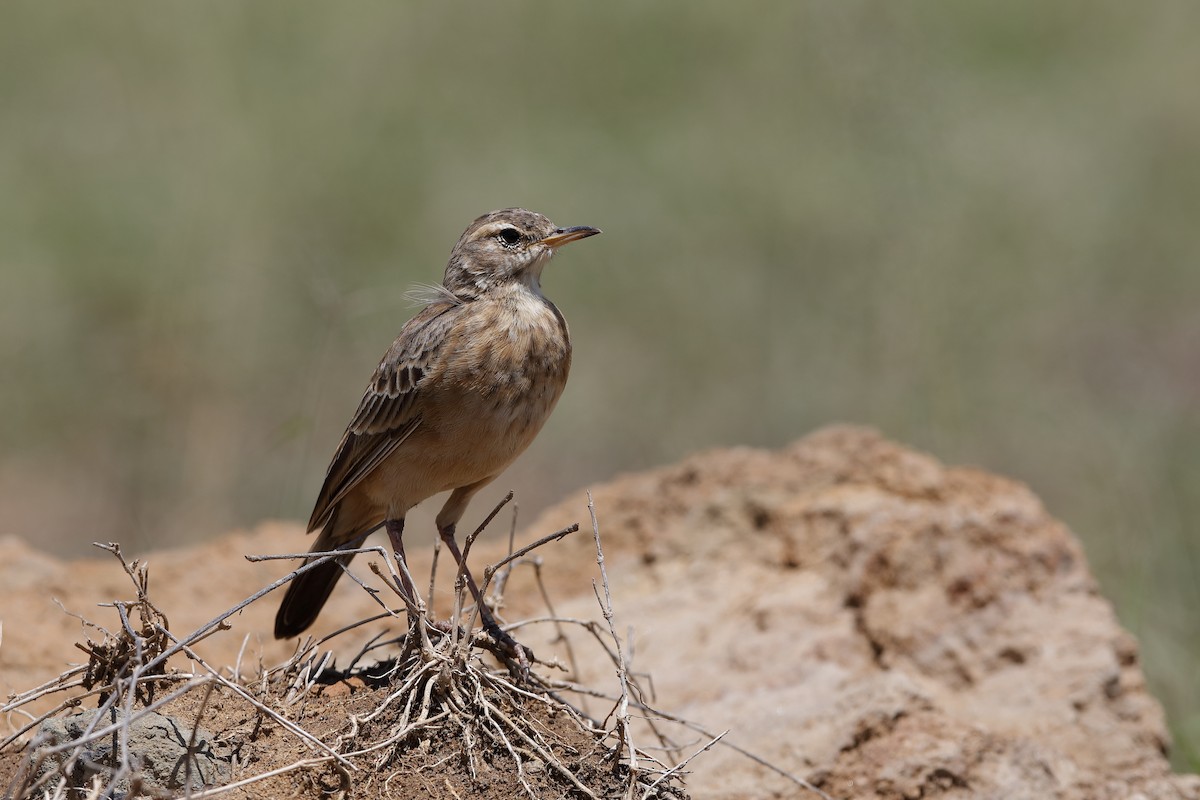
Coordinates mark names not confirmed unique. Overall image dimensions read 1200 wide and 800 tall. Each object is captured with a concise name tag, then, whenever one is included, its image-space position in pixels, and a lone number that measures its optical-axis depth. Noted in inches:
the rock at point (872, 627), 372.8
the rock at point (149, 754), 268.1
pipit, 410.9
